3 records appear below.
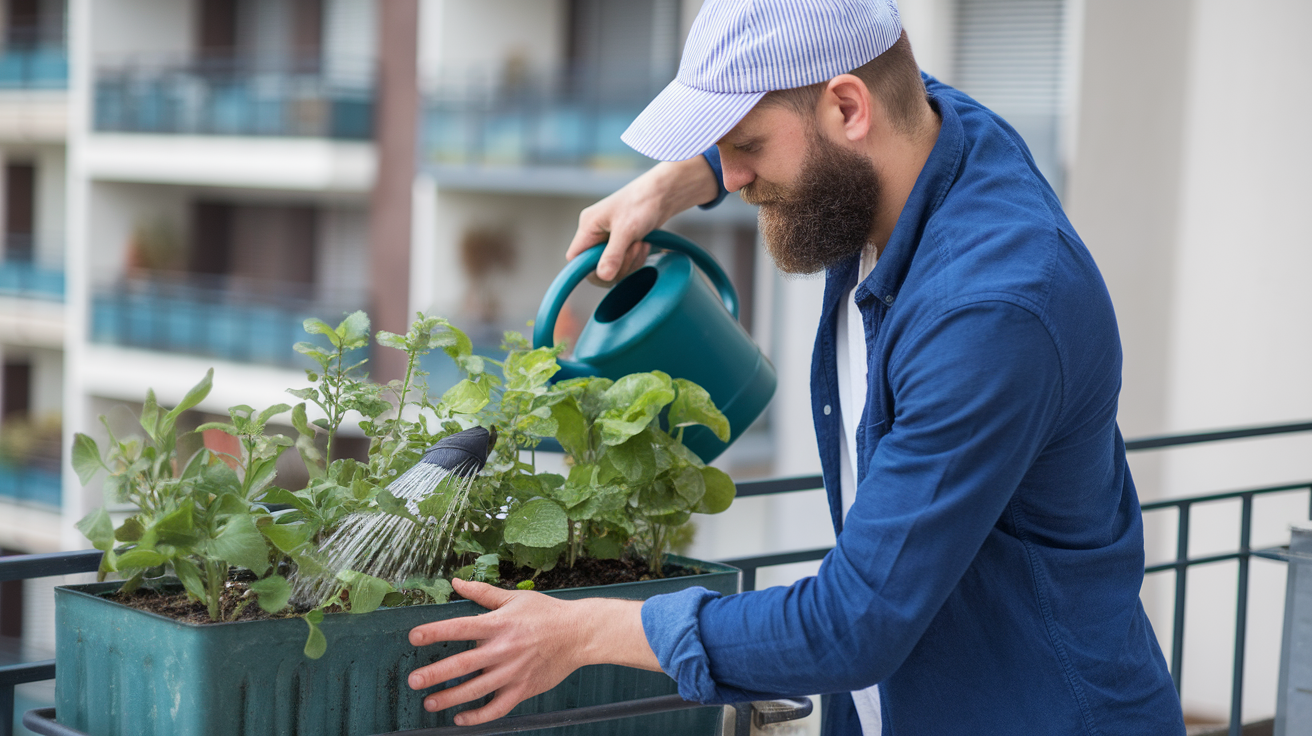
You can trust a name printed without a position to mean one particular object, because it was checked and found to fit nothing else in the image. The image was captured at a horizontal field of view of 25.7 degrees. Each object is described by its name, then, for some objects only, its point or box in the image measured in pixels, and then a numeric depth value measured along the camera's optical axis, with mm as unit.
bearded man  2743
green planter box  2726
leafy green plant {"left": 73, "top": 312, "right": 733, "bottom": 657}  2746
